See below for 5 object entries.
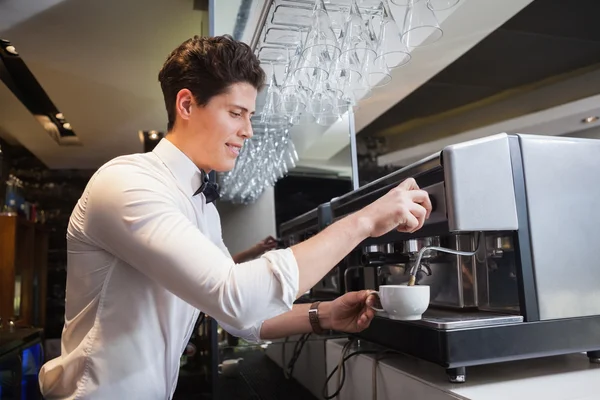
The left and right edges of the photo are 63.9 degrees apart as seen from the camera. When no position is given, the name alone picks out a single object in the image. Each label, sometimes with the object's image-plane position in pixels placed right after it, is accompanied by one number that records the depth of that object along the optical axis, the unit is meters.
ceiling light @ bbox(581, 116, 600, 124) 2.96
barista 0.71
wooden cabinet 3.69
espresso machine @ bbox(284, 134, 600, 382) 0.86
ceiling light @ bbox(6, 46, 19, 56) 2.75
